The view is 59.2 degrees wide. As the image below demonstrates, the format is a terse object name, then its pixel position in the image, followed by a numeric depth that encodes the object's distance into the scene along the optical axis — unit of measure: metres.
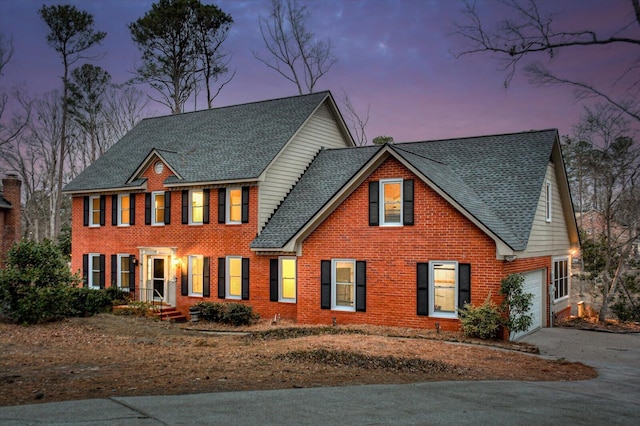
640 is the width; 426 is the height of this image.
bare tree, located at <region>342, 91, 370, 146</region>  44.56
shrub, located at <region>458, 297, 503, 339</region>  16.52
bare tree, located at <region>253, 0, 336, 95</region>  41.75
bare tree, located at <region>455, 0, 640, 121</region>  9.99
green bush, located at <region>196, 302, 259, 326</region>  21.48
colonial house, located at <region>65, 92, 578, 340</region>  18.30
